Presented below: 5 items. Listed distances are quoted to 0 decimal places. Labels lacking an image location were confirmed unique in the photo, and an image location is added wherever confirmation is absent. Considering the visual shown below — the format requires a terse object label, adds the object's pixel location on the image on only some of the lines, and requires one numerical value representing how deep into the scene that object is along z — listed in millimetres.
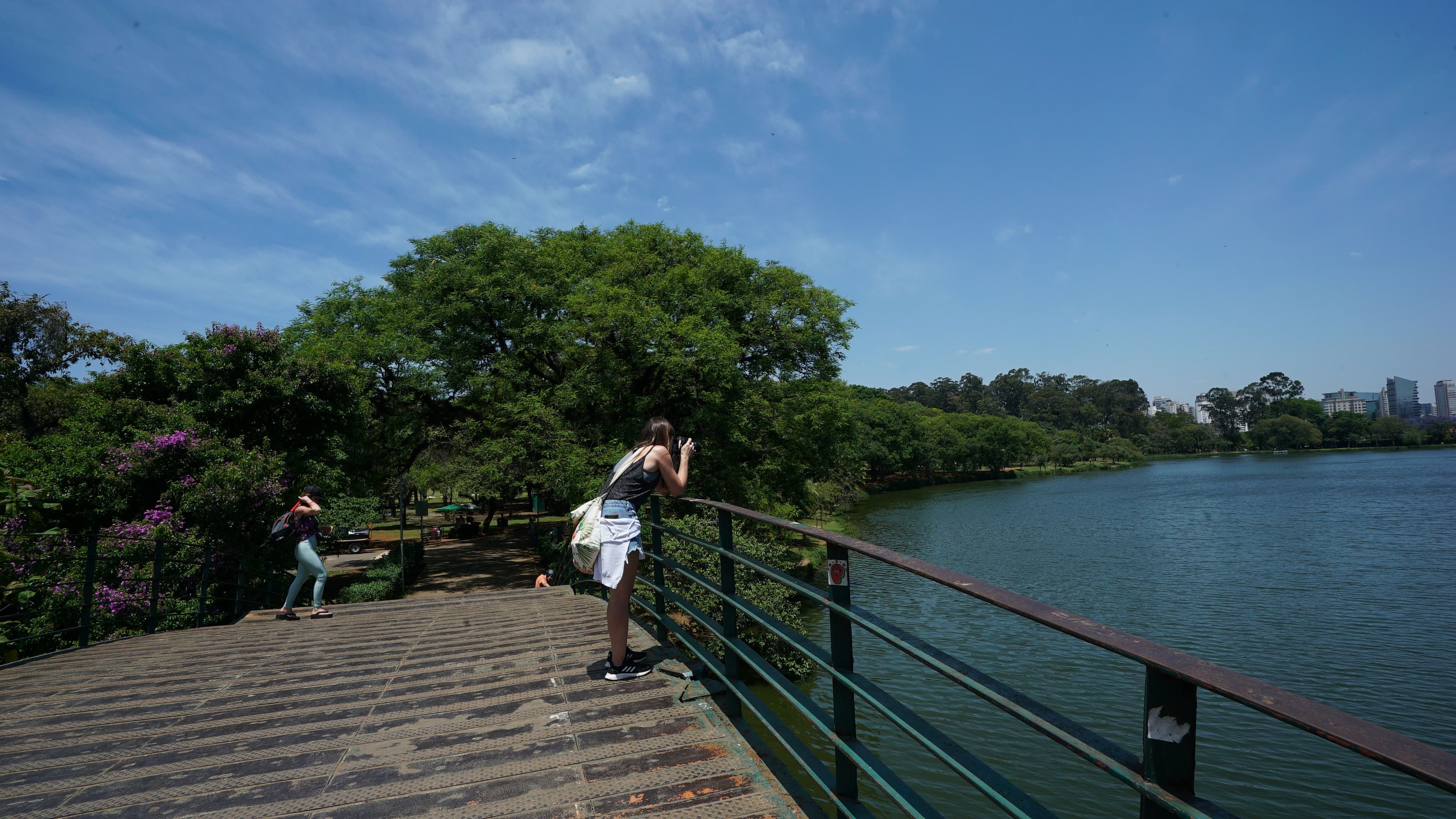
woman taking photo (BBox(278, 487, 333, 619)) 7434
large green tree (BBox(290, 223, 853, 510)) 16188
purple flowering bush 9344
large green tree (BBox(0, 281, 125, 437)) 21812
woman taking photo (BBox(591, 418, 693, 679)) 3748
